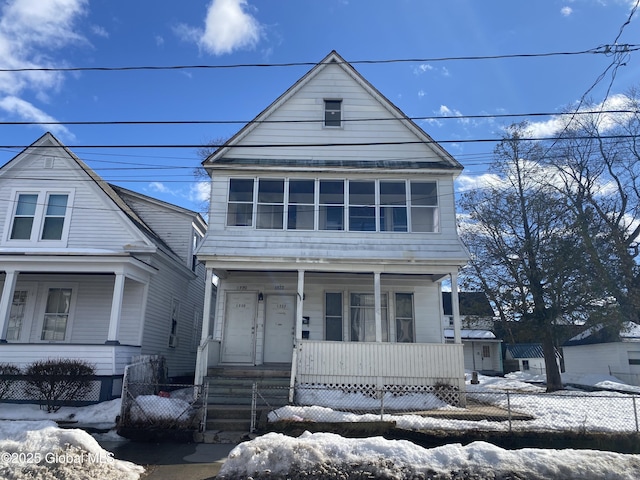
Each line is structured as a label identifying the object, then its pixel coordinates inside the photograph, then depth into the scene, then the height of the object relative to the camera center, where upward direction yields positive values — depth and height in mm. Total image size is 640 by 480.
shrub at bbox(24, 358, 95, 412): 10859 -847
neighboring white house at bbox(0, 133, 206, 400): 13875 +2993
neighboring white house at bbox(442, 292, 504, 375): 35469 +403
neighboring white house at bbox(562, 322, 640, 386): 25062 +141
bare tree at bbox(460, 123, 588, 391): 17734 +3923
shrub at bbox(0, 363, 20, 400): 11219 -869
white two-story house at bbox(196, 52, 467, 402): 12742 +3346
